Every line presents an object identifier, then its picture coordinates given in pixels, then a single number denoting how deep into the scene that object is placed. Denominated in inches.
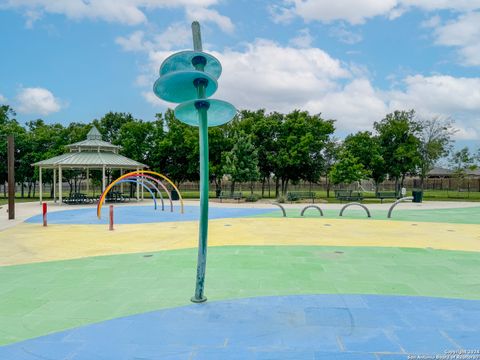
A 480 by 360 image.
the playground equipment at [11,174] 707.4
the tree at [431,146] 1509.6
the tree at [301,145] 1379.2
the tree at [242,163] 1298.0
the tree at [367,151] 1475.1
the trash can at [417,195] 1181.1
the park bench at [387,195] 1163.8
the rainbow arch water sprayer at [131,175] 699.4
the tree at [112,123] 1925.1
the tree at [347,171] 1264.8
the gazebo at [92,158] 1095.0
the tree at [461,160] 1595.7
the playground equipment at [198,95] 220.2
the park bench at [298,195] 1228.2
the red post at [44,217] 600.8
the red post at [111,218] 562.3
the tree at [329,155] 1596.9
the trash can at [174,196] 1341.7
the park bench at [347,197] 1147.9
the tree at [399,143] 1481.3
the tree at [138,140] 1512.1
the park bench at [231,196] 1230.8
